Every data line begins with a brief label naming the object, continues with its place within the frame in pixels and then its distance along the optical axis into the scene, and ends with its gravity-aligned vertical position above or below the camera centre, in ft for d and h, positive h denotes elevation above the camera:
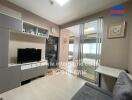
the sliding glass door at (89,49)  9.07 +0.04
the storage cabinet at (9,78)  6.24 -2.84
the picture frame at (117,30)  6.89 +2.13
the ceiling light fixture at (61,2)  7.01 +5.09
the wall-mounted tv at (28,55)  8.00 -0.72
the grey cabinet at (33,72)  7.98 -3.04
